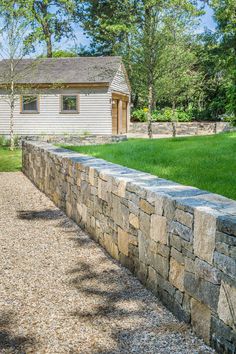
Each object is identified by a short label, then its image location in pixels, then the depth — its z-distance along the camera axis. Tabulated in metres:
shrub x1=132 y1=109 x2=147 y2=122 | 32.57
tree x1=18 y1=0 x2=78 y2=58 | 38.78
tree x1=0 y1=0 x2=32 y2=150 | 20.31
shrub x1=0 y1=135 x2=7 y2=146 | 22.27
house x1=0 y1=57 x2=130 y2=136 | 24.16
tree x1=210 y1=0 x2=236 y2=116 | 30.95
